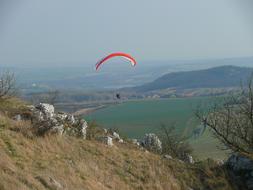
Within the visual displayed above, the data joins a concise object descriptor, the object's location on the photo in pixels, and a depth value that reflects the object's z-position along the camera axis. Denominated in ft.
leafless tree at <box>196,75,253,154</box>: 76.18
